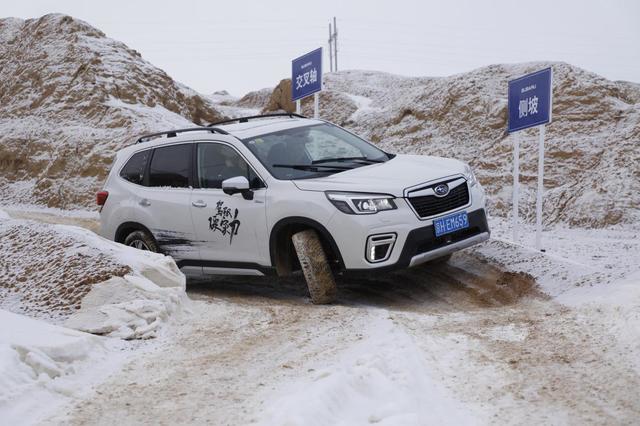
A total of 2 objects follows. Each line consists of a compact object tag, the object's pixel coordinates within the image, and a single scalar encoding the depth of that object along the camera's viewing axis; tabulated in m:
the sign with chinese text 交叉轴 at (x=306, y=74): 12.23
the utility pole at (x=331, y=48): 56.07
